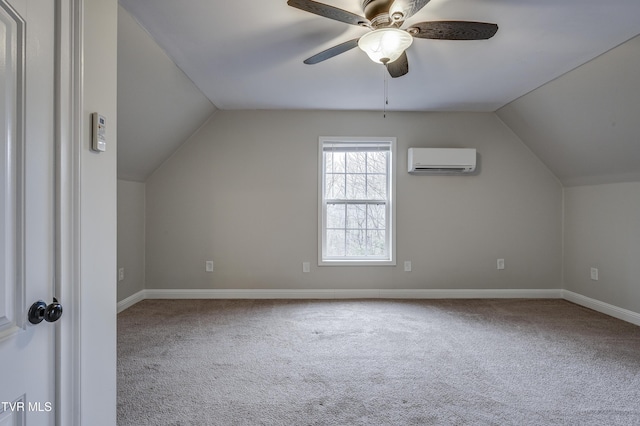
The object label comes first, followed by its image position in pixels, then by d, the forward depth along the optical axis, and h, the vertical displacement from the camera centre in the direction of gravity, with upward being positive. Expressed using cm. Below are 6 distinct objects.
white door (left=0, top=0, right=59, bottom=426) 77 +2
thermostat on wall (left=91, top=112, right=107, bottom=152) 105 +28
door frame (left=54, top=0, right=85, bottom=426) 92 +4
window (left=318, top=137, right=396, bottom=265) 400 +16
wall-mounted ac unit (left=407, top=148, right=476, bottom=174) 377 +65
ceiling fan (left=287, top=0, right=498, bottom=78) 162 +103
